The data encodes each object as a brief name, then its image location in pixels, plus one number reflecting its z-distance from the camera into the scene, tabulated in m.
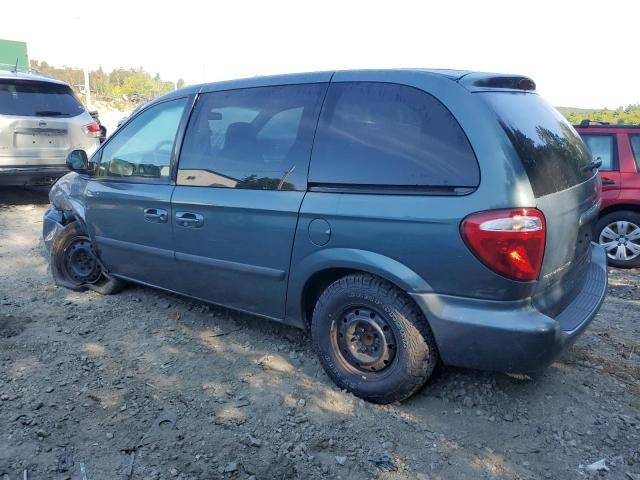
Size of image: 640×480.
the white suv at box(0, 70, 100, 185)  7.20
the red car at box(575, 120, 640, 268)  5.93
